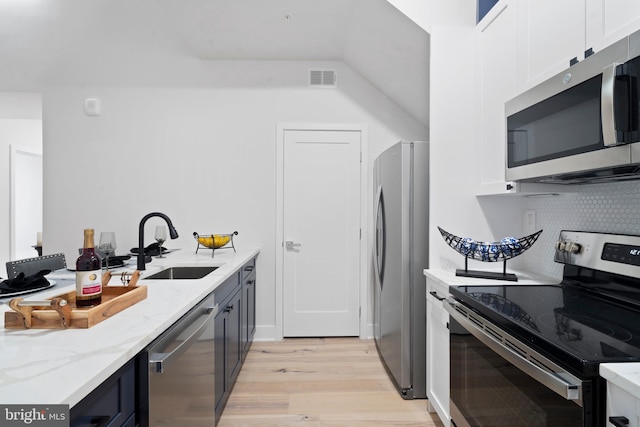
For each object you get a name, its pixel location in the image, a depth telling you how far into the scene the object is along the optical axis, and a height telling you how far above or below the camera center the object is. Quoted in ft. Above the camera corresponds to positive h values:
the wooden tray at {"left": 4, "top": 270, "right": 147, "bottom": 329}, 3.26 -1.01
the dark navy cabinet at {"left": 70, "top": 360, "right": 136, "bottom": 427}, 2.48 -1.55
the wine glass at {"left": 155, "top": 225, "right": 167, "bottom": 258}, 8.94 -0.58
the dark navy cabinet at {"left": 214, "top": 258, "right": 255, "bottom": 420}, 6.19 -2.51
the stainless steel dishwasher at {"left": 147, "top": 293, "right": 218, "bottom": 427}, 3.50 -1.95
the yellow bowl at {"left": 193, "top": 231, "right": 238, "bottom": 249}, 9.00 -0.74
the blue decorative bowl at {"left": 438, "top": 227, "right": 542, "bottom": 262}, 5.82 -0.58
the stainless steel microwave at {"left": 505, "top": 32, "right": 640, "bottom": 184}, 3.35 +1.10
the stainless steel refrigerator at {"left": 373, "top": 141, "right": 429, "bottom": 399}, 7.36 -1.05
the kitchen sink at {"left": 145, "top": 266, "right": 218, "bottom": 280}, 7.57 -1.32
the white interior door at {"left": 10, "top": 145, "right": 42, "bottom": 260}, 15.47 +0.60
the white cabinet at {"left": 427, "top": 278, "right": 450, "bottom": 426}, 5.93 -2.53
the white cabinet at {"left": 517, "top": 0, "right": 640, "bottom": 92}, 3.83 +2.41
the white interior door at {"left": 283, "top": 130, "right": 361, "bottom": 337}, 10.91 -0.61
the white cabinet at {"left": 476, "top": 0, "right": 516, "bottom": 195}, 5.90 +2.40
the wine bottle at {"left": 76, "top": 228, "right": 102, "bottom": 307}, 3.52 -0.66
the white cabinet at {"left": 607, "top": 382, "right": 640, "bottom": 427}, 2.47 -1.45
